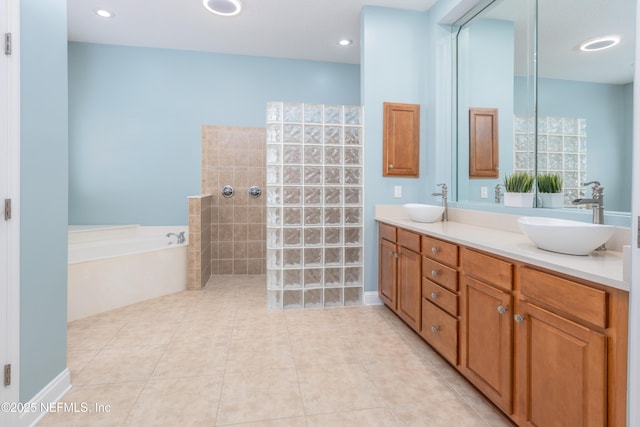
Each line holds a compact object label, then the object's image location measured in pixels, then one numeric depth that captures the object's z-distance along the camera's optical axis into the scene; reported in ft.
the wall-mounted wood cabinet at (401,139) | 10.00
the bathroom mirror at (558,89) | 4.99
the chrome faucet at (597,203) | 4.84
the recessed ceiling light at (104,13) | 10.49
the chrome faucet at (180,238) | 12.42
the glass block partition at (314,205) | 9.64
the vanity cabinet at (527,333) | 3.24
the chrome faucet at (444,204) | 9.11
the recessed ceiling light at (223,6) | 9.74
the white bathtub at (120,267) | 9.00
